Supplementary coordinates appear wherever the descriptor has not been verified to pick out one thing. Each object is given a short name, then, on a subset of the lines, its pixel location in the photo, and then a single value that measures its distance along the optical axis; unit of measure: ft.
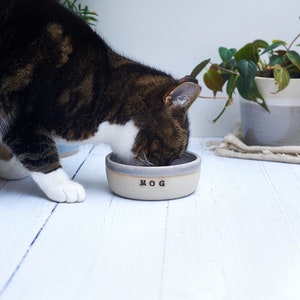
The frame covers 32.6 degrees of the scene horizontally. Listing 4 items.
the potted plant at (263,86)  5.77
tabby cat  4.30
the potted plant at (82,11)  5.78
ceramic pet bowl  4.35
